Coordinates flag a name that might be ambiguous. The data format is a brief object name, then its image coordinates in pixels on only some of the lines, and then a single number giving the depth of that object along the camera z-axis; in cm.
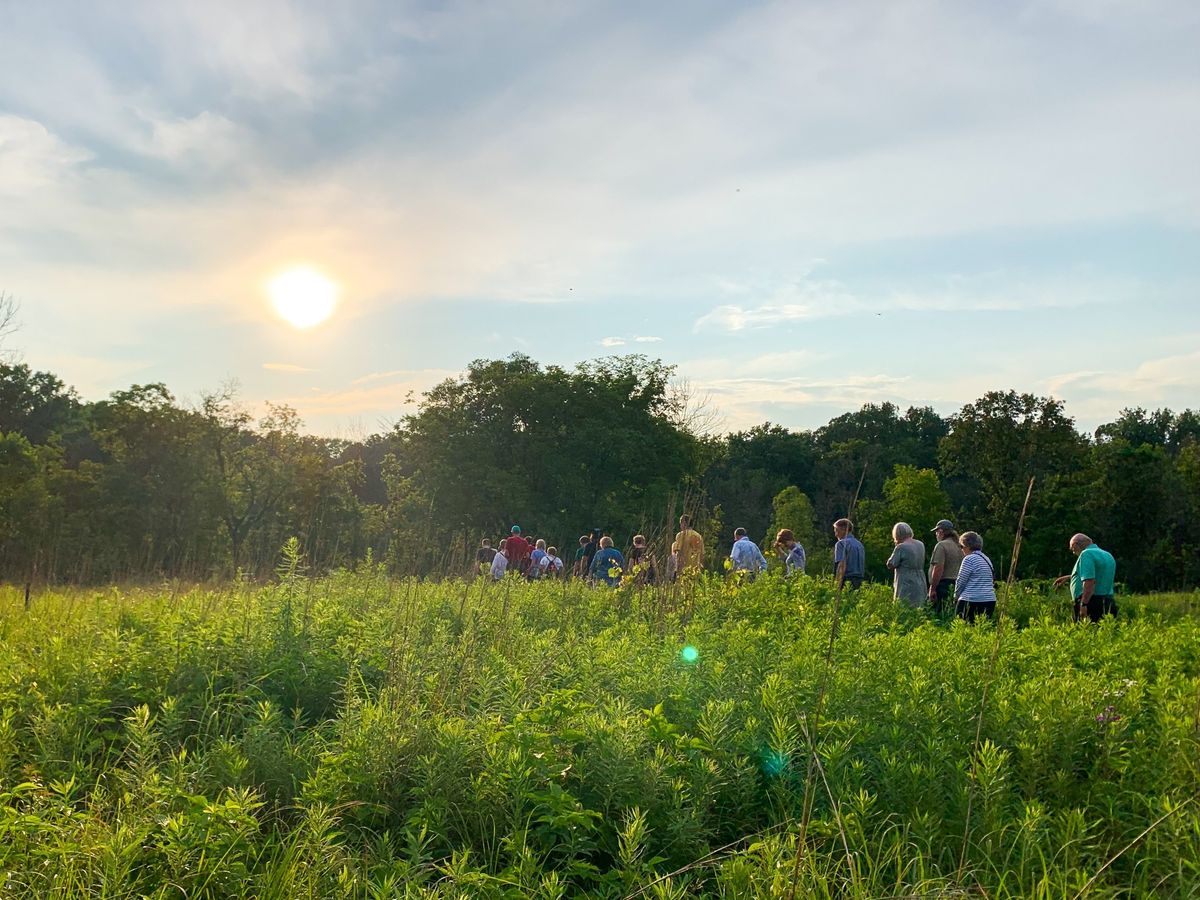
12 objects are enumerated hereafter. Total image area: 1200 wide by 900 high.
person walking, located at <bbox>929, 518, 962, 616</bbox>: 1104
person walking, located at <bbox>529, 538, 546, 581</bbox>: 1407
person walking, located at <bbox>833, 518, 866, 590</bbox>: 1063
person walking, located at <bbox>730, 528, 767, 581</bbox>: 1218
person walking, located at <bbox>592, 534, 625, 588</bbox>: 1284
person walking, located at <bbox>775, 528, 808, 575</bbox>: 1222
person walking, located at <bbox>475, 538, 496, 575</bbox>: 1259
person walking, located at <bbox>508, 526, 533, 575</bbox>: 1534
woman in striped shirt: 978
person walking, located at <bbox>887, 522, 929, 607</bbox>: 1074
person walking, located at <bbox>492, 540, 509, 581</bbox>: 1446
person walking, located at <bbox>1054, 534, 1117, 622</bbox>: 966
